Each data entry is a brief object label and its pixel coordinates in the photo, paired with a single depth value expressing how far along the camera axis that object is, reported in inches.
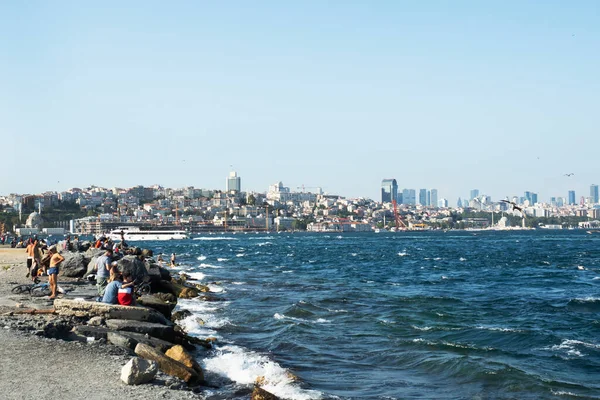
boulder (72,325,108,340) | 483.8
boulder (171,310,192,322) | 740.0
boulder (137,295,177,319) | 671.8
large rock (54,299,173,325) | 535.2
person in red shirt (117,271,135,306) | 567.8
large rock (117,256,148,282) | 788.7
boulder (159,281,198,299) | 980.9
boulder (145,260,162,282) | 954.7
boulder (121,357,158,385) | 382.0
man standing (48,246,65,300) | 669.9
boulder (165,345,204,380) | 453.7
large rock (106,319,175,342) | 509.4
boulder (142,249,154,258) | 1871.4
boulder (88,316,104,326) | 515.7
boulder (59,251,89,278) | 999.0
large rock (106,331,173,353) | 471.8
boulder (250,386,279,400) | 408.8
